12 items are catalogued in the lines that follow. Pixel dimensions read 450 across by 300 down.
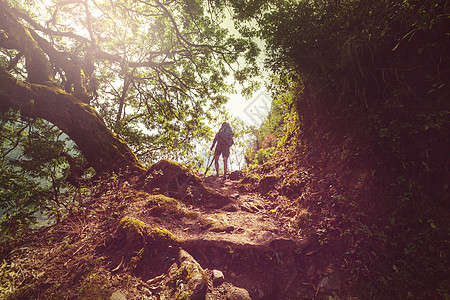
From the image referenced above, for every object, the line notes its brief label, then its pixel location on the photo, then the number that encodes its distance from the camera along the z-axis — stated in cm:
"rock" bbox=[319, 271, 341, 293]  220
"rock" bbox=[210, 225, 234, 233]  326
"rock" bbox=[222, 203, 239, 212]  434
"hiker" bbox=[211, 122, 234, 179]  773
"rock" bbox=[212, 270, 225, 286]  234
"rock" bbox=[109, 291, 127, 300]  186
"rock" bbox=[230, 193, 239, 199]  522
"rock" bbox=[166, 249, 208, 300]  192
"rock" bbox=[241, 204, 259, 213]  431
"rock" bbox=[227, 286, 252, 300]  216
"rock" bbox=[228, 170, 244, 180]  818
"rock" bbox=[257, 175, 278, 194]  528
